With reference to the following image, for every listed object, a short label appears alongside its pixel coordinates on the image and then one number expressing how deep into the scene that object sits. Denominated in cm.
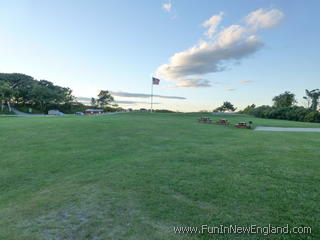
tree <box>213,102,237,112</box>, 6175
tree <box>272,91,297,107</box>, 5378
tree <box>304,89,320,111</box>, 5044
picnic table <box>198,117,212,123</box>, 1969
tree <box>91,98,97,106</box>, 6072
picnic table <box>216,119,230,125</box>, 1738
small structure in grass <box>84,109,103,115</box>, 4914
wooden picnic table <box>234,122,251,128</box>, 1520
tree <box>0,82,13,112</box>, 3606
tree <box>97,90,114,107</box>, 5938
